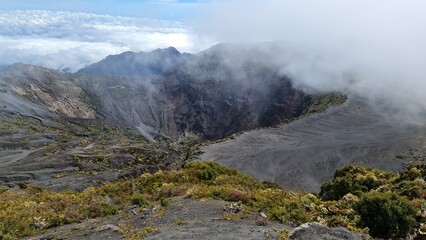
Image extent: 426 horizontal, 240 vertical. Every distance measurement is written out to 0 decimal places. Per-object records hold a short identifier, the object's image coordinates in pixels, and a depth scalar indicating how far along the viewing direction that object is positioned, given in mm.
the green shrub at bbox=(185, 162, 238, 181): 32559
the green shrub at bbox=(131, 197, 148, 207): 21703
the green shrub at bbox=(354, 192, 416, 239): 16141
